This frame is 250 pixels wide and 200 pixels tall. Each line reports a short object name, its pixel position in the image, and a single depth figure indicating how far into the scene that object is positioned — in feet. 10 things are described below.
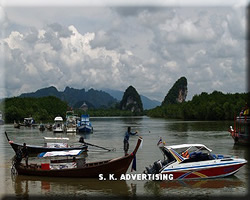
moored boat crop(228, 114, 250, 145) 124.98
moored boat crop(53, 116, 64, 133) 219.20
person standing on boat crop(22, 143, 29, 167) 72.88
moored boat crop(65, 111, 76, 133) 217.97
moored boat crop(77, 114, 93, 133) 216.74
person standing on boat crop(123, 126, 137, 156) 78.07
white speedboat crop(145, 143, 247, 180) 64.44
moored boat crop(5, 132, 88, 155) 101.76
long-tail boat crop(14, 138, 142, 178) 66.23
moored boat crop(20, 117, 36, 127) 315.58
